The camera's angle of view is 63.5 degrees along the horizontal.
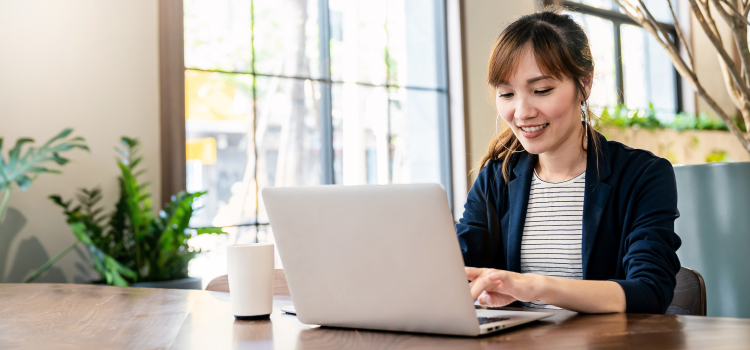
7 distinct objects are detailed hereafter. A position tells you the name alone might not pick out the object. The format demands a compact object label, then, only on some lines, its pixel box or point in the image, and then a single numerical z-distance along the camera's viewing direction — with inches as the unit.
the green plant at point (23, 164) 89.4
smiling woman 45.6
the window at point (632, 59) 203.0
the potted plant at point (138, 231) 97.4
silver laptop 27.6
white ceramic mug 36.5
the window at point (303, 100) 129.3
